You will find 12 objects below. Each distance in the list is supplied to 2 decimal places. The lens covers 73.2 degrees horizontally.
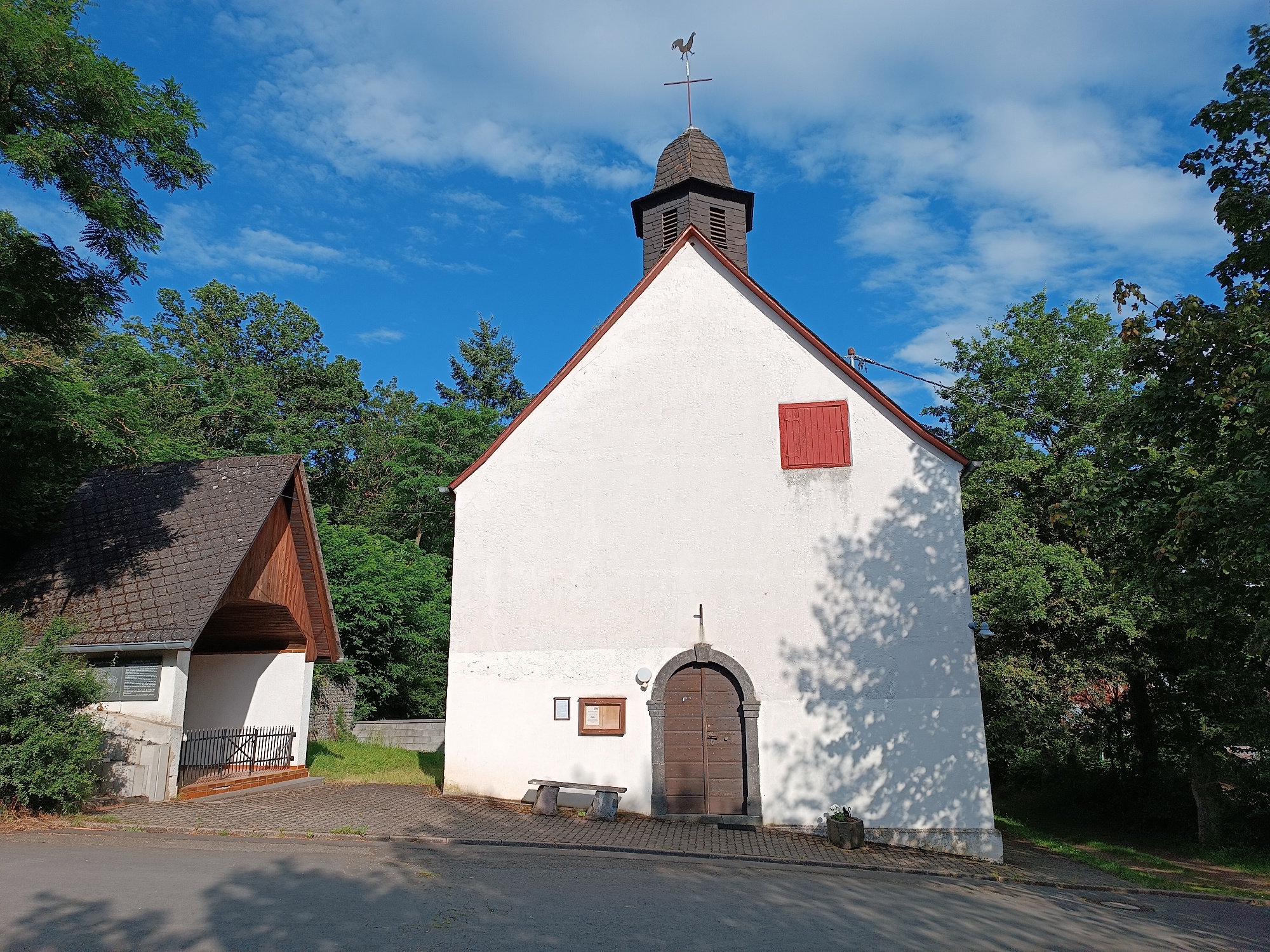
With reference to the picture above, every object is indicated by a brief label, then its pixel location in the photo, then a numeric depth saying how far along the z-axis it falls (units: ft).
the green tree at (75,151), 34.17
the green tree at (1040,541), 53.78
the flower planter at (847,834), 38.88
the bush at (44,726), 32.63
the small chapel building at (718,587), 41.52
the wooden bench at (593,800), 41.78
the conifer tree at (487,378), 145.38
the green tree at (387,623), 79.36
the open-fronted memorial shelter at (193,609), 40.70
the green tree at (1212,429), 29.73
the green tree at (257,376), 106.42
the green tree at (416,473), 108.47
